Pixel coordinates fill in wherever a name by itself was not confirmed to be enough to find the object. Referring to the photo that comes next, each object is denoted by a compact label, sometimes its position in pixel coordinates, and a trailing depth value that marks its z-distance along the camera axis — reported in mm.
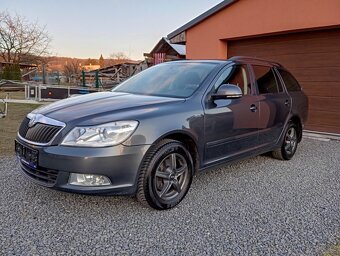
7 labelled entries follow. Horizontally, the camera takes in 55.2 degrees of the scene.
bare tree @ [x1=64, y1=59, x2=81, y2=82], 29878
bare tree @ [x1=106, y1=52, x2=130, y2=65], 65688
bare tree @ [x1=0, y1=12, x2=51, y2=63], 36906
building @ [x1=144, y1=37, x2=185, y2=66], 18373
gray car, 2998
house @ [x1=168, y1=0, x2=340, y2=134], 7186
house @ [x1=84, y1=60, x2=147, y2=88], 23141
